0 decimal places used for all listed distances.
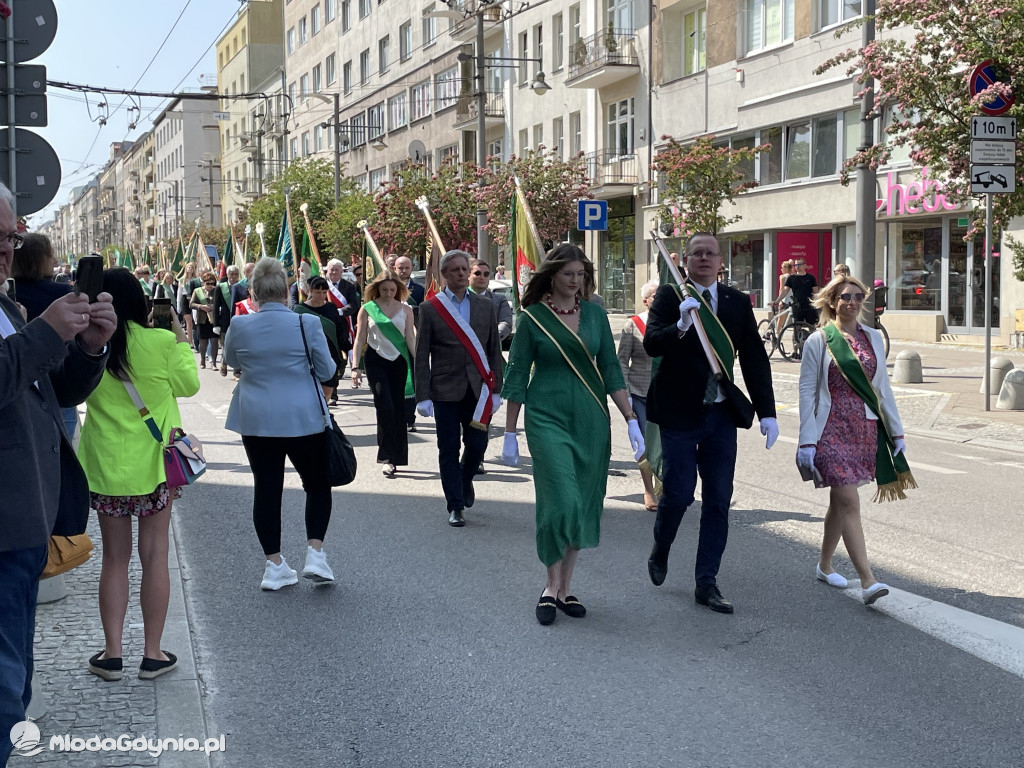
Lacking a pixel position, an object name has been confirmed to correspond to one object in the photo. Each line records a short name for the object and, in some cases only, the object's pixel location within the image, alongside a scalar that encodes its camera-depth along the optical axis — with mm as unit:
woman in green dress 5973
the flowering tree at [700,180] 25438
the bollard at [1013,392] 14273
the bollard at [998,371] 15477
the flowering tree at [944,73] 13359
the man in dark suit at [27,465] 3055
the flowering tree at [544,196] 30750
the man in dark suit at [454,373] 8586
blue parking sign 21938
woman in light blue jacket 6508
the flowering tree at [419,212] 33031
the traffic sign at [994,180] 13039
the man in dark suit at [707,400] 6234
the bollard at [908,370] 17656
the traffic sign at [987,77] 13164
